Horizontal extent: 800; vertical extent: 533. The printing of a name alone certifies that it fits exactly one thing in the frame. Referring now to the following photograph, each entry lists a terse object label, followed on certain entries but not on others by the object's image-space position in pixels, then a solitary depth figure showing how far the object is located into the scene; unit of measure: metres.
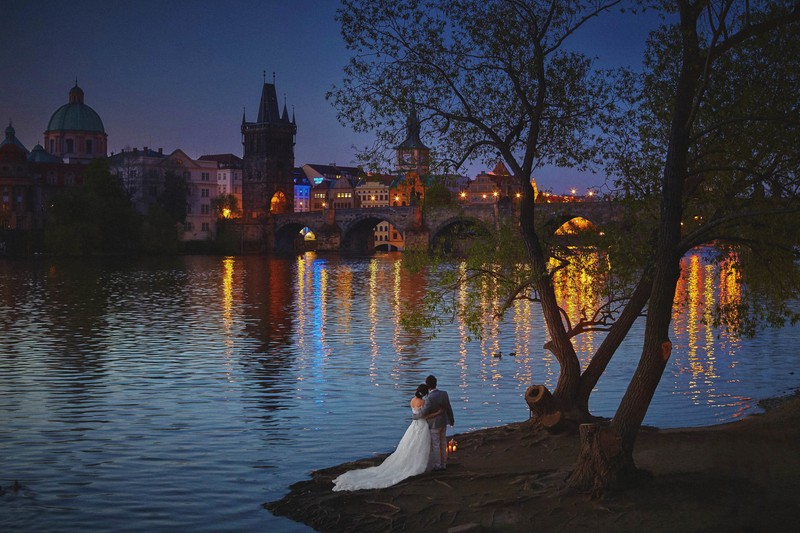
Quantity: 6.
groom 15.66
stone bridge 152.38
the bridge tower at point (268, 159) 187.75
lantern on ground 17.31
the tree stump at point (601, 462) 14.02
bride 15.66
